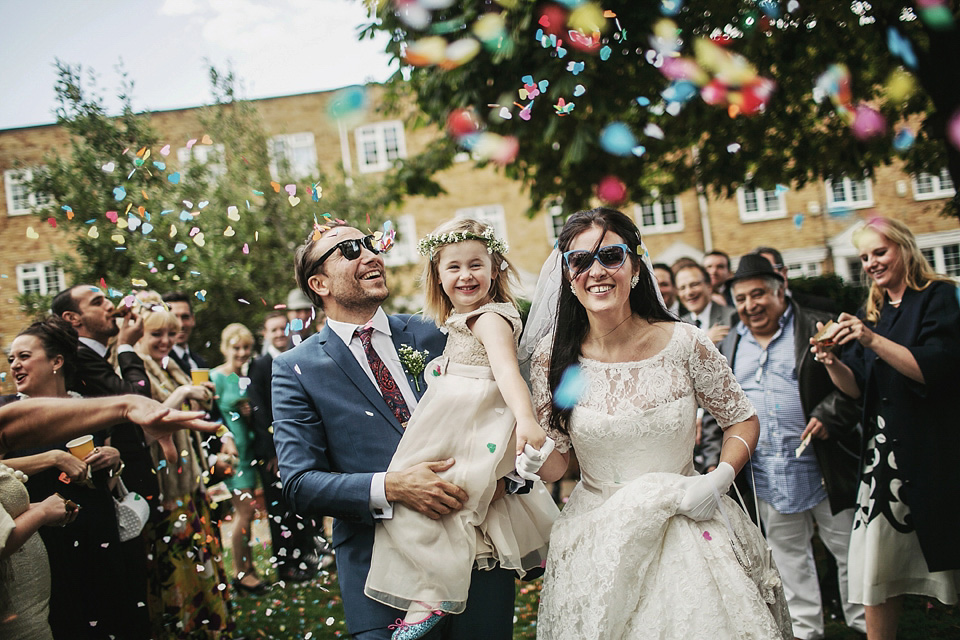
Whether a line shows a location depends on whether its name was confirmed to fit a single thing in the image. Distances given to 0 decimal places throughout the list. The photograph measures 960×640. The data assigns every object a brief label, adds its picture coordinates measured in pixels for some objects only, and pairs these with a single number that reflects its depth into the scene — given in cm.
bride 250
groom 264
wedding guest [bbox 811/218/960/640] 373
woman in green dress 662
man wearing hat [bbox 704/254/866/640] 438
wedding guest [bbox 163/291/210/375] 596
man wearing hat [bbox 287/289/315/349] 731
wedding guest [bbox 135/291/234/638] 464
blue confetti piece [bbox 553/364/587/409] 285
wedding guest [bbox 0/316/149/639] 353
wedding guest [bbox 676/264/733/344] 588
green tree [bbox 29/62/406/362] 1119
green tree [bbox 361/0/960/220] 576
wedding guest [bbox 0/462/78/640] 280
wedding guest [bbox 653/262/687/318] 616
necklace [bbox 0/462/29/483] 297
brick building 1773
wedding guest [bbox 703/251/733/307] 683
